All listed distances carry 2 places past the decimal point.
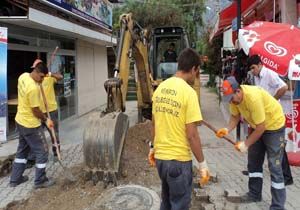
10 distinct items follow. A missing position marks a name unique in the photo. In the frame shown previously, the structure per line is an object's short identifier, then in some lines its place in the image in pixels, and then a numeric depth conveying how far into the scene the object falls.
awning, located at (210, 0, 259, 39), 7.77
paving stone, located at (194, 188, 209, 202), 3.78
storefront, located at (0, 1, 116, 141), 6.75
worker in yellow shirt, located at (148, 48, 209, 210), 2.53
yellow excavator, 4.13
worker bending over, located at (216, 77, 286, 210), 3.18
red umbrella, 4.48
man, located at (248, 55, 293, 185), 4.07
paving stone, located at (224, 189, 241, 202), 3.75
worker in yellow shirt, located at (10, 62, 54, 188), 4.29
